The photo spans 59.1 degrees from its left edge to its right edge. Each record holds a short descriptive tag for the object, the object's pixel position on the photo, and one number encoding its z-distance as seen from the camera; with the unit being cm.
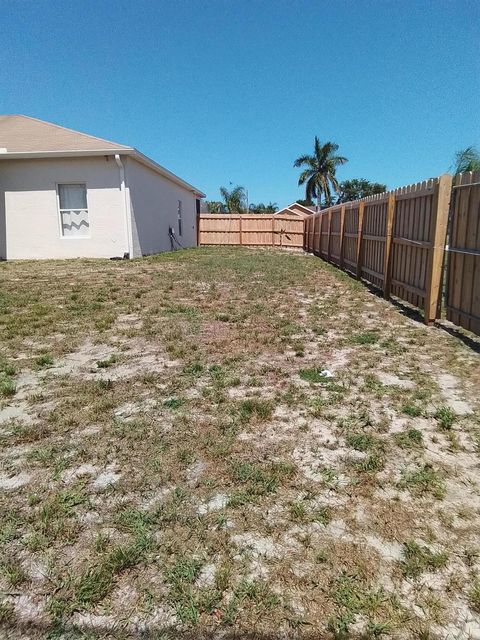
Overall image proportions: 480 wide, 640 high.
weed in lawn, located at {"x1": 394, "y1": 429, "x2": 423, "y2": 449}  247
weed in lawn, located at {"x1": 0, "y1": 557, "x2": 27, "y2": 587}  155
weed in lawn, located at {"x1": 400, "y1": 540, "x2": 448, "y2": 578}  161
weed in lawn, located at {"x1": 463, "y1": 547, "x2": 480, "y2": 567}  164
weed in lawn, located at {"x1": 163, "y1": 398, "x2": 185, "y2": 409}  296
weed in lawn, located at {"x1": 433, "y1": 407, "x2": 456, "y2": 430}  269
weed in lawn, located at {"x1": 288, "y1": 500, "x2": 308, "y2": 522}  189
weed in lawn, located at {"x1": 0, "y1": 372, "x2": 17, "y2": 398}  318
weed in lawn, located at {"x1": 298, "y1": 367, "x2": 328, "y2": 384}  347
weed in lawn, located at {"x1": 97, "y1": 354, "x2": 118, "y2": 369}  379
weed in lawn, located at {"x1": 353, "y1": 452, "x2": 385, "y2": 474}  224
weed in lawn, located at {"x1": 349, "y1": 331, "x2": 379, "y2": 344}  462
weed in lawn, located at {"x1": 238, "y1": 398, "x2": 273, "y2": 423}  279
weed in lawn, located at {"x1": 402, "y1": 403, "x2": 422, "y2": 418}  285
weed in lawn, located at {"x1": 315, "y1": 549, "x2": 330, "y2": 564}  166
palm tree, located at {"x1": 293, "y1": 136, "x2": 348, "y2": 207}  4066
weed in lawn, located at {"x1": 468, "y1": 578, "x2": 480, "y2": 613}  146
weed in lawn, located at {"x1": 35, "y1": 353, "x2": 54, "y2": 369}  381
